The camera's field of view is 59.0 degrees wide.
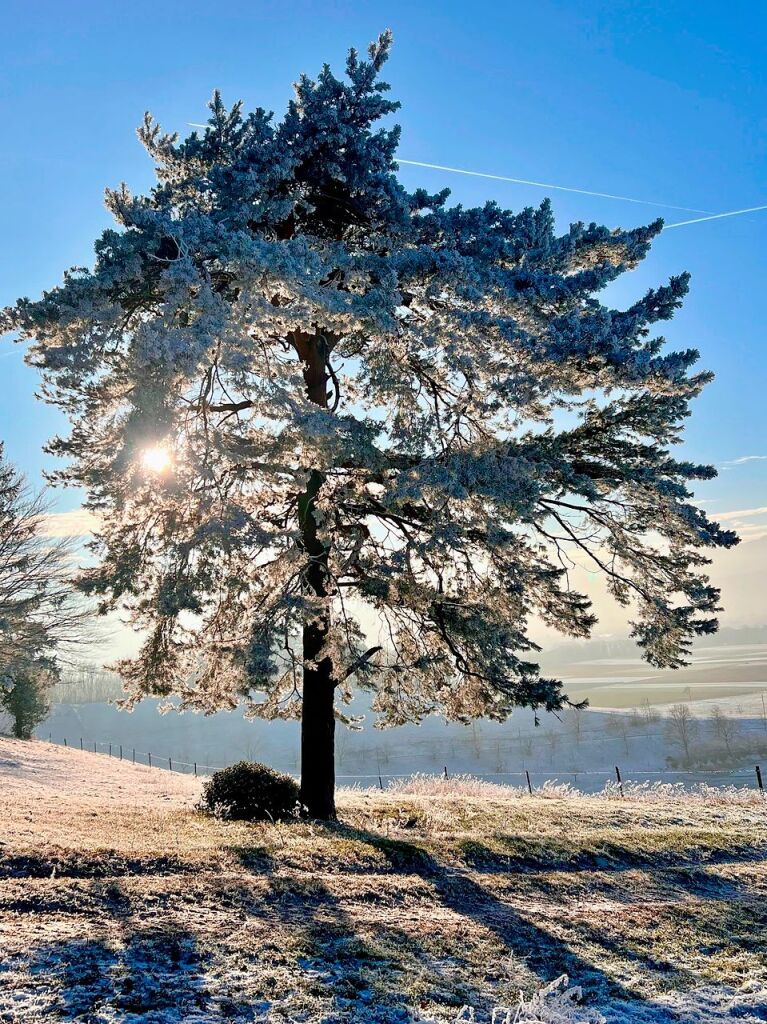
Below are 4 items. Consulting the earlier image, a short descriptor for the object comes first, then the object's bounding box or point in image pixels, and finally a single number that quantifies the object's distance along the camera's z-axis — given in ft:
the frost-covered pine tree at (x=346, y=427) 34.86
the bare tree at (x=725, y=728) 315.17
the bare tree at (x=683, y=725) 312.91
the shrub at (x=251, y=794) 46.32
